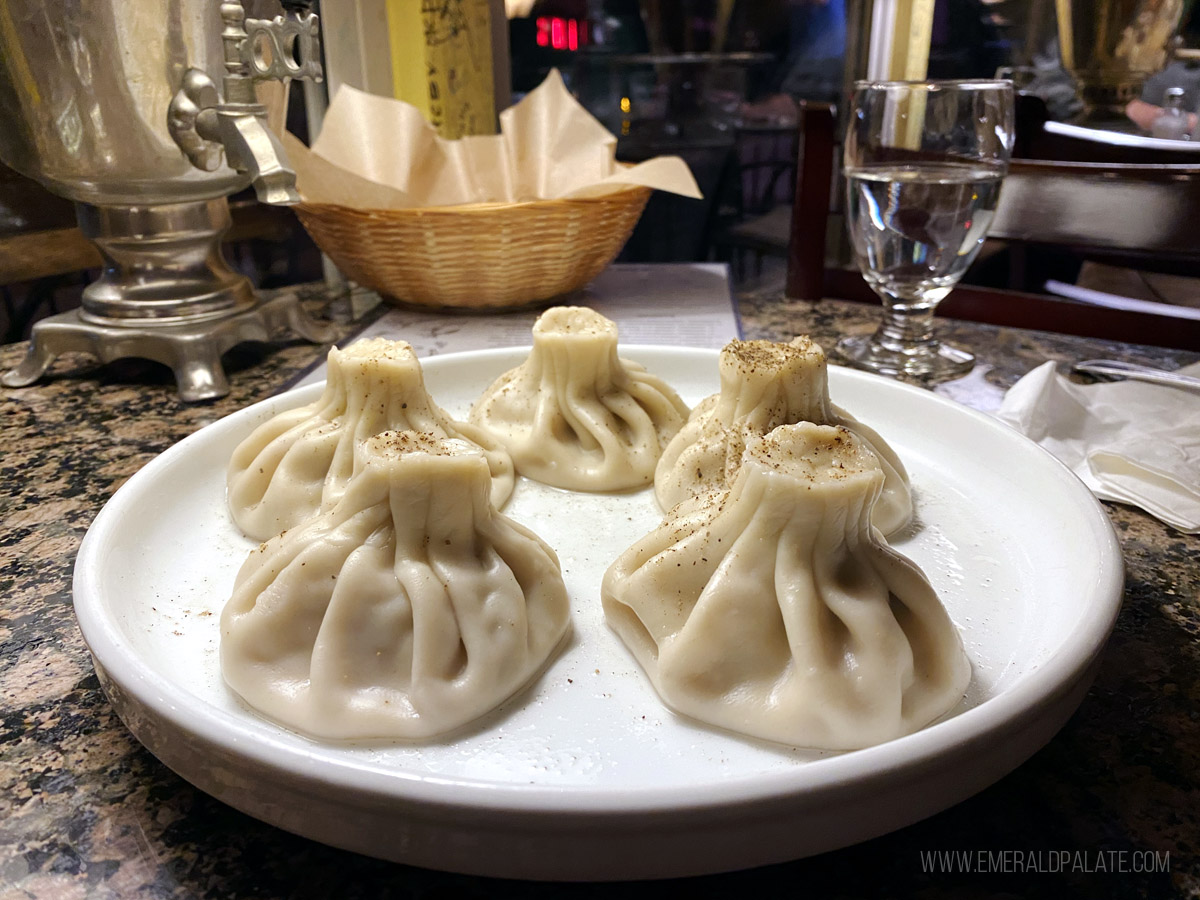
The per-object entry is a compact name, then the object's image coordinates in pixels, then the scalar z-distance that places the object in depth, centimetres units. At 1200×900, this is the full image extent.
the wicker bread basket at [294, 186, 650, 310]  57
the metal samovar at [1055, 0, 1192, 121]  79
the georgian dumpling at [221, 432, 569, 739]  25
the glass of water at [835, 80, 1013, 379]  49
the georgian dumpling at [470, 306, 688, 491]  38
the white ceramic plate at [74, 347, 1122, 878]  18
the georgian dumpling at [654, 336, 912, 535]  34
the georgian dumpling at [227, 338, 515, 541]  34
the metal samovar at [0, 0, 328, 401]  43
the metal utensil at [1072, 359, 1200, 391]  42
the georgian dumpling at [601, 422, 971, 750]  24
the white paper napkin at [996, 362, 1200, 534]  36
